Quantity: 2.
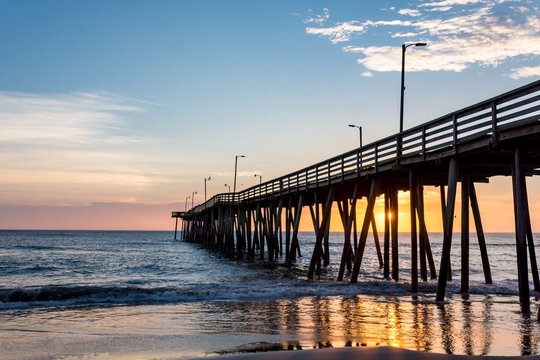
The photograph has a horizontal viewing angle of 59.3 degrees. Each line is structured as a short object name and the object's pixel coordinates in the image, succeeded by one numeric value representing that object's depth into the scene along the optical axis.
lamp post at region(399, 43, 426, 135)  18.30
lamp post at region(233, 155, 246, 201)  58.08
